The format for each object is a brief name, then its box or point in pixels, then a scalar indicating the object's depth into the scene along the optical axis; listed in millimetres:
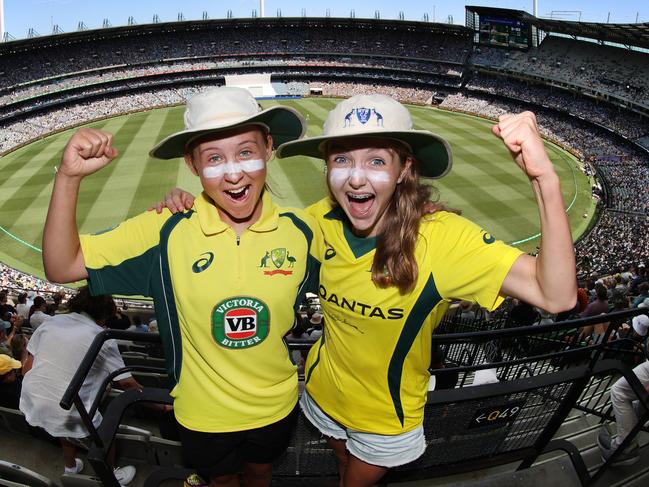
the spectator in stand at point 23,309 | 10098
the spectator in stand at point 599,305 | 8258
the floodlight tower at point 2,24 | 48300
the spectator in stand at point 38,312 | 7977
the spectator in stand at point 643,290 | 8684
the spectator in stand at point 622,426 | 3447
